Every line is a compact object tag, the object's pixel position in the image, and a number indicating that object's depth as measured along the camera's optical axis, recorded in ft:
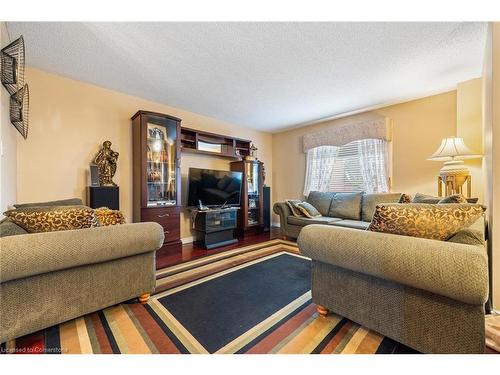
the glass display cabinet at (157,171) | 9.49
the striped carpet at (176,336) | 3.82
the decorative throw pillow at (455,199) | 5.09
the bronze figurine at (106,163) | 8.70
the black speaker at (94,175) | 8.58
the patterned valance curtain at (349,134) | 11.33
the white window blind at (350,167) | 11.63
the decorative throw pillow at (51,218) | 4.27
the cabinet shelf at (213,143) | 11.62
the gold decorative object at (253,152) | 14.47
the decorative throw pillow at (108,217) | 5.43
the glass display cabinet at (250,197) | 13.28
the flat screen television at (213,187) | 11.30
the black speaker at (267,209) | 14.83
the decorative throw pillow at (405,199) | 9.62
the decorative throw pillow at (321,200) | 12.55
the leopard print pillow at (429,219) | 3.71
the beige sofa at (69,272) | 3.68
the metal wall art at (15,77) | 4.64
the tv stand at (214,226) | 10.84
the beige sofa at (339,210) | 10.48
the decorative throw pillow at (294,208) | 11.84
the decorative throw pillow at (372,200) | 10.31
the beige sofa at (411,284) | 3.03
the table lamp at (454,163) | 7.73
